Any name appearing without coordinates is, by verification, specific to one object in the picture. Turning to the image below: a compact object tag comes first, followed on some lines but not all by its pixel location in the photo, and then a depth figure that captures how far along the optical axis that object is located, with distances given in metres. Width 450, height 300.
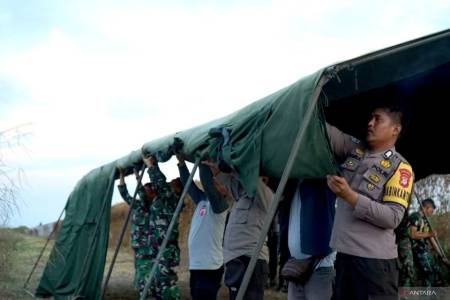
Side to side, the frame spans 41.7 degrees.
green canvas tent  3.39
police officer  3.06
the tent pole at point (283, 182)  3.25
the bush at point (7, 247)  5.94
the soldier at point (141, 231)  7.19
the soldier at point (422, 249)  6.69
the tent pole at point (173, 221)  5.48
